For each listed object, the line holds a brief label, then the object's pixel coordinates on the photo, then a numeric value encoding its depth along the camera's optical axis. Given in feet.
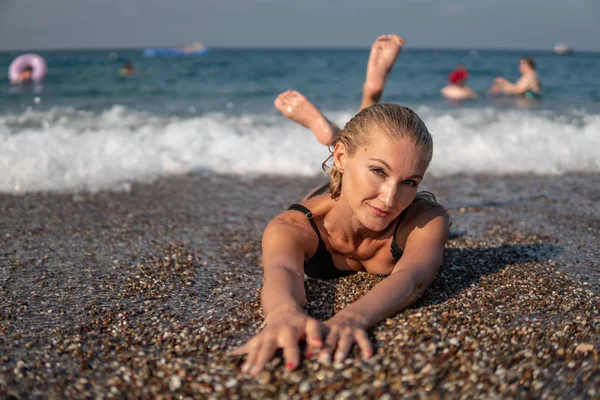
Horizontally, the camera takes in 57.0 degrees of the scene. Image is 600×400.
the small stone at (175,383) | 7.53
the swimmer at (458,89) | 51.06
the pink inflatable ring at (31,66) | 60.08
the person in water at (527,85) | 49.80
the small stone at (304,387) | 7.26
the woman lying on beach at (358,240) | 8.04
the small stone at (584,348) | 8.32
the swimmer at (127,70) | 68.44
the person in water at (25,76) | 57.41
